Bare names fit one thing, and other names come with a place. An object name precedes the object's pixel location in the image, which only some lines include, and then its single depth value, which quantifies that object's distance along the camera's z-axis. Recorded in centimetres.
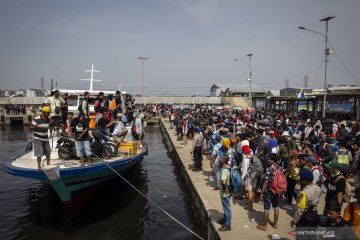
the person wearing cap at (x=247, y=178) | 786
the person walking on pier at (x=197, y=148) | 1223
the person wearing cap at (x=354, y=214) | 450
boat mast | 2127
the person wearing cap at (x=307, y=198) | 552
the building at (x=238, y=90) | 6819
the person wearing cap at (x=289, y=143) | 972
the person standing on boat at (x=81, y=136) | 909
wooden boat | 855
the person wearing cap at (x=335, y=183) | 593
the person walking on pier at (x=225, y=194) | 671
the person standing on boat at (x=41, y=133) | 855
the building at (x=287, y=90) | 5728
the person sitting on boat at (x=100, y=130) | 997
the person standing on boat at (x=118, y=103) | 1500
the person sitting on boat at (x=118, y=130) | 1217
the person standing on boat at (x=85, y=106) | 1266
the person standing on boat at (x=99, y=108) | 1123
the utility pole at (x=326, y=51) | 1991
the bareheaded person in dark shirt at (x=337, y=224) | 423
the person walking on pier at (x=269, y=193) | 673
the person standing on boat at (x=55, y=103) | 1230
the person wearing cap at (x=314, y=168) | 741
